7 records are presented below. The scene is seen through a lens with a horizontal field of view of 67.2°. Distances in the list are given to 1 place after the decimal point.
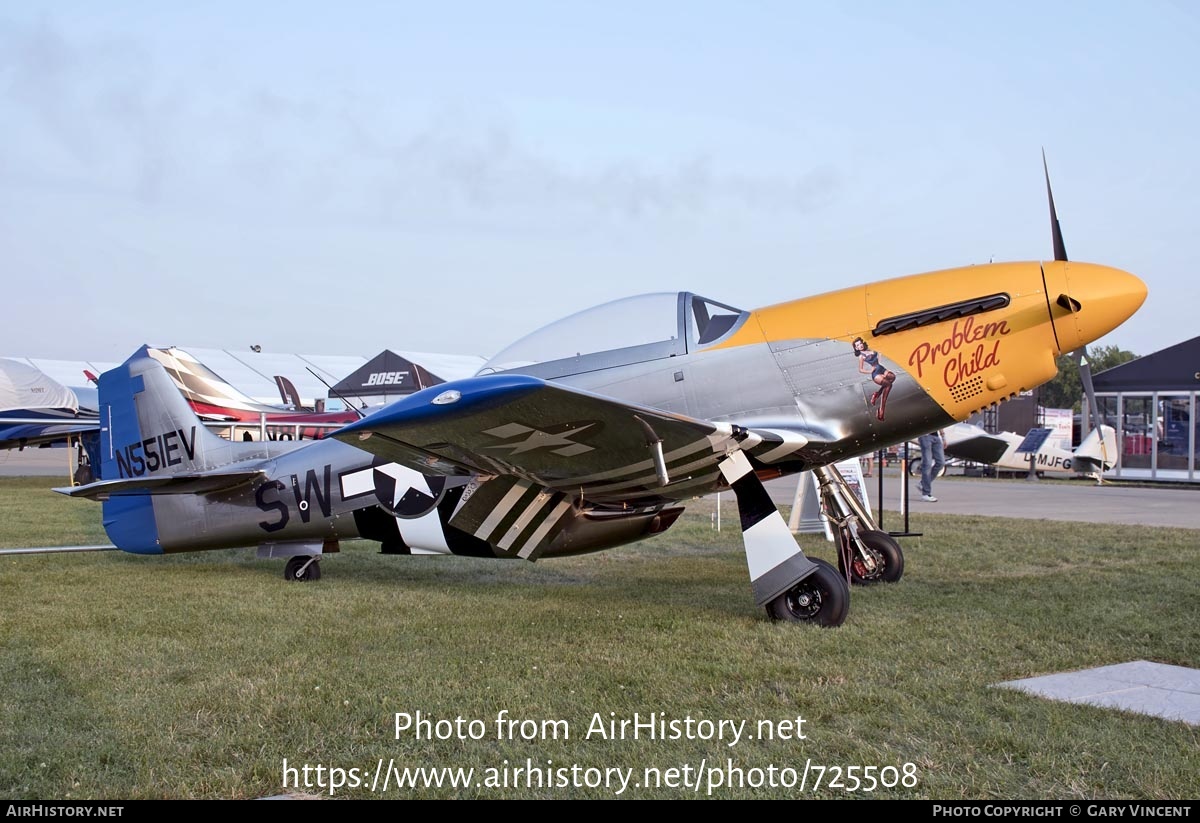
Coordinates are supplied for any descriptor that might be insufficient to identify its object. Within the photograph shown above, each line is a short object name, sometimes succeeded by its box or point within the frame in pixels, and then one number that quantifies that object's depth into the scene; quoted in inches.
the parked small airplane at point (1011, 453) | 878.4
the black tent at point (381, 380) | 1144.8
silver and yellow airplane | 201.2
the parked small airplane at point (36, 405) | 951.6
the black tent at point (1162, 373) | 943.0
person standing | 633.0
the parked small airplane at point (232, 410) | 715.2
